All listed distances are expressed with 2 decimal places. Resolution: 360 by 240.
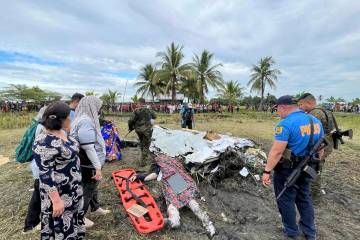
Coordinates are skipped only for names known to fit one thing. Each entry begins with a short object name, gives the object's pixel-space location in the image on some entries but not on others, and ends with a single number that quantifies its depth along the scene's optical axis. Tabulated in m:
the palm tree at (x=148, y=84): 35.91
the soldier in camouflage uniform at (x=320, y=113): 3.98
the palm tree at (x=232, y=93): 38.49
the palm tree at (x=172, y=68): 30.45
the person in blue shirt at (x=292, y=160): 2.99
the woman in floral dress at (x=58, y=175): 2.16
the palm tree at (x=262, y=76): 39.62
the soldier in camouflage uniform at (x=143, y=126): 5.93
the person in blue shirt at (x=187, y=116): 10.27
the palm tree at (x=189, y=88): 31.60
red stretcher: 3.31
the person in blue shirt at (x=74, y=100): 3.80
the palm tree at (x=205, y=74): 32.22
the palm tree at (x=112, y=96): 36.39
